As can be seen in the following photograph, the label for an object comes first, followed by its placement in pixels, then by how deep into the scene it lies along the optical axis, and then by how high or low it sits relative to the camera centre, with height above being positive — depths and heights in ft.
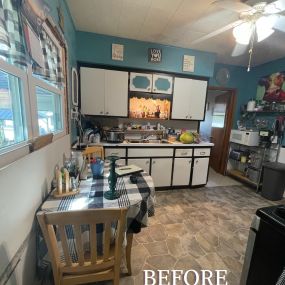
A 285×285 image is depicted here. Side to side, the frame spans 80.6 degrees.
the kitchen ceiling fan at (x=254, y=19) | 4.59 +2.99
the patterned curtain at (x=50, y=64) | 4.09 +1.28
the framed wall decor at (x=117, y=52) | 9.08 +3.18
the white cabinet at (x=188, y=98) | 10.26 +0.99
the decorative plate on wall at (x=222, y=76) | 12.65 +3.02
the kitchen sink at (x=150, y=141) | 10.28 -1.76
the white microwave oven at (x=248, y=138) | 11.46 -1.37
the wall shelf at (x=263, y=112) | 10.67 +0.42
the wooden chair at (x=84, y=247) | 2.59 -2.41
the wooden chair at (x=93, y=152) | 6.87 -1.75
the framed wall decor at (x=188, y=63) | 10.09 +3.08
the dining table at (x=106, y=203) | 3.73 -2.06
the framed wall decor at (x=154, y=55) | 9.54 +3.26
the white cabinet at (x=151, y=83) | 9.68 +1.74
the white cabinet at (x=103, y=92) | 9.05 +1.03
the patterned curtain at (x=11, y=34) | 2.47 +1.12
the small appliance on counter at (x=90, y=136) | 8.84 -1.41
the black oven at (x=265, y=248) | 2.70 -2.23
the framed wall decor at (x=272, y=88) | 10.62 +2.04
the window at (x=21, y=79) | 2.63 +0.54
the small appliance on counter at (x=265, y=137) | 10.66 -1.18
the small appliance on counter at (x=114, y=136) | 9.29 -1.37
